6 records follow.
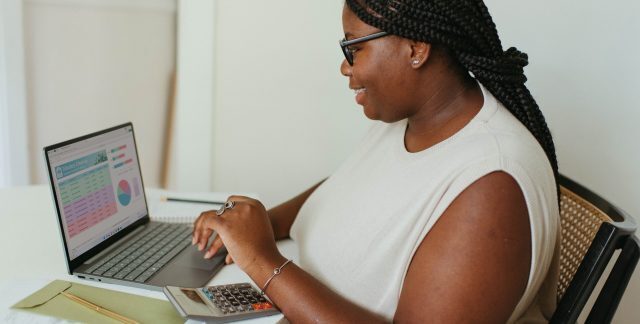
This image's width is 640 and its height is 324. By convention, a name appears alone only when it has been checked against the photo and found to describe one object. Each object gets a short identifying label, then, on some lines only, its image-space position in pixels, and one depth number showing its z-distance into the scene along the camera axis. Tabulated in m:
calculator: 0.93
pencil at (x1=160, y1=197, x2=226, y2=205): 1.55
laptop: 1.05
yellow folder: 0.92
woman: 0.85
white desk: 0.98
